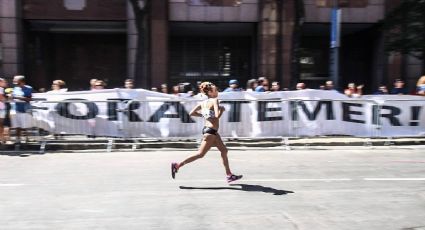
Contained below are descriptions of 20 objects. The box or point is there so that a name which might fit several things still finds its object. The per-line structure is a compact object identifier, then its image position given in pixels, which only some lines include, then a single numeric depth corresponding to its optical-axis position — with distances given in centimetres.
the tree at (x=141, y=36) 1773
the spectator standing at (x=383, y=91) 1558
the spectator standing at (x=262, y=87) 1381
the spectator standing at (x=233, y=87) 1365
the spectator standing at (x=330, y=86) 1402
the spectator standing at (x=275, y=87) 1420
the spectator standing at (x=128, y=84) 1373
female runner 756
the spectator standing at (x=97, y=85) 1364
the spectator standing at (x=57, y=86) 1341
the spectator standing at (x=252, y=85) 1520
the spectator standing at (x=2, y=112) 1146
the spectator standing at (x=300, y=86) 1433
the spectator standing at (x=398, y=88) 1532
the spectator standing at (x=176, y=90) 1499
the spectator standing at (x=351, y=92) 1373
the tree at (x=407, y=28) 1587
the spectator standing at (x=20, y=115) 1155
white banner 1191
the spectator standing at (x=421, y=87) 1397
